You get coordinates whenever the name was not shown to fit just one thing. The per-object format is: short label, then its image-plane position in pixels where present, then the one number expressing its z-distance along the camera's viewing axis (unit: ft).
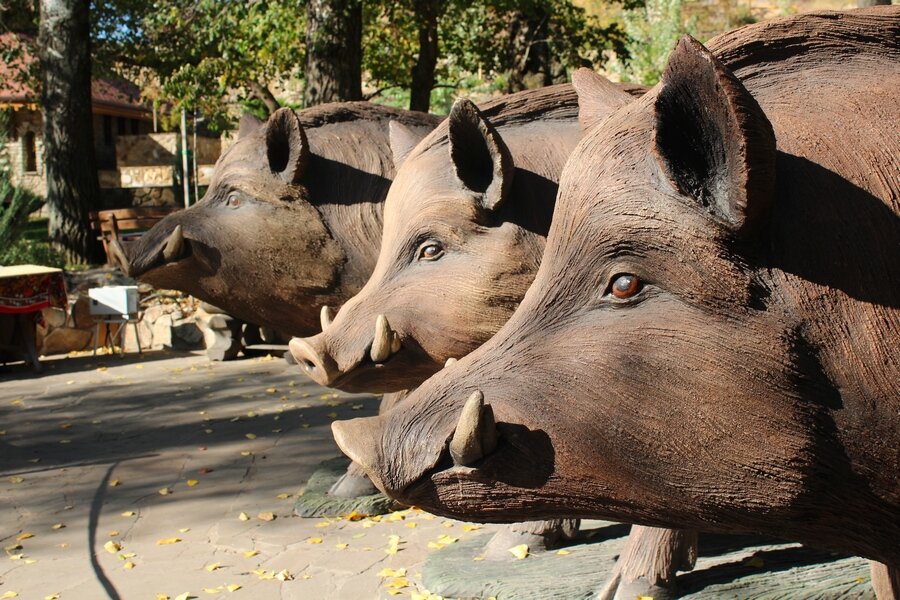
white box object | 41.34
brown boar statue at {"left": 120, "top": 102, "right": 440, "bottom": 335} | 17.34
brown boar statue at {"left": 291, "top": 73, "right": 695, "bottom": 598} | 12.31
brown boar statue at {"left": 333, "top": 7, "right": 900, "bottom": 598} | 6.21
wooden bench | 48.85
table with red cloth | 38.47
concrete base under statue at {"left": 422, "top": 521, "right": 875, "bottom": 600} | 13.30
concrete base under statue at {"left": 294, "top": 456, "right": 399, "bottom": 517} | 19.65
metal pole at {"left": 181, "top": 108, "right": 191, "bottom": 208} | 77.96
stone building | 95.35
